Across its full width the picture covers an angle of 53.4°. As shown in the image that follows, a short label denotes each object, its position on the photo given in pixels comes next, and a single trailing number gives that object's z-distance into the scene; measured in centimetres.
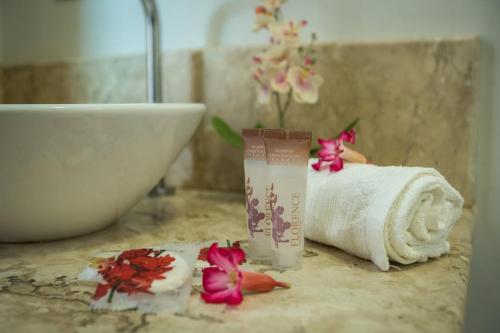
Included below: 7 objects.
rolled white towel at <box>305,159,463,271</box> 58
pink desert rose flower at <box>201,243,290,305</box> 49
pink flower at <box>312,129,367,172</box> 70
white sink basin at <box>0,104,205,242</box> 60
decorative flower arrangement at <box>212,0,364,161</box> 86
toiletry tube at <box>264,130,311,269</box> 56
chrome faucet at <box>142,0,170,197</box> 100
